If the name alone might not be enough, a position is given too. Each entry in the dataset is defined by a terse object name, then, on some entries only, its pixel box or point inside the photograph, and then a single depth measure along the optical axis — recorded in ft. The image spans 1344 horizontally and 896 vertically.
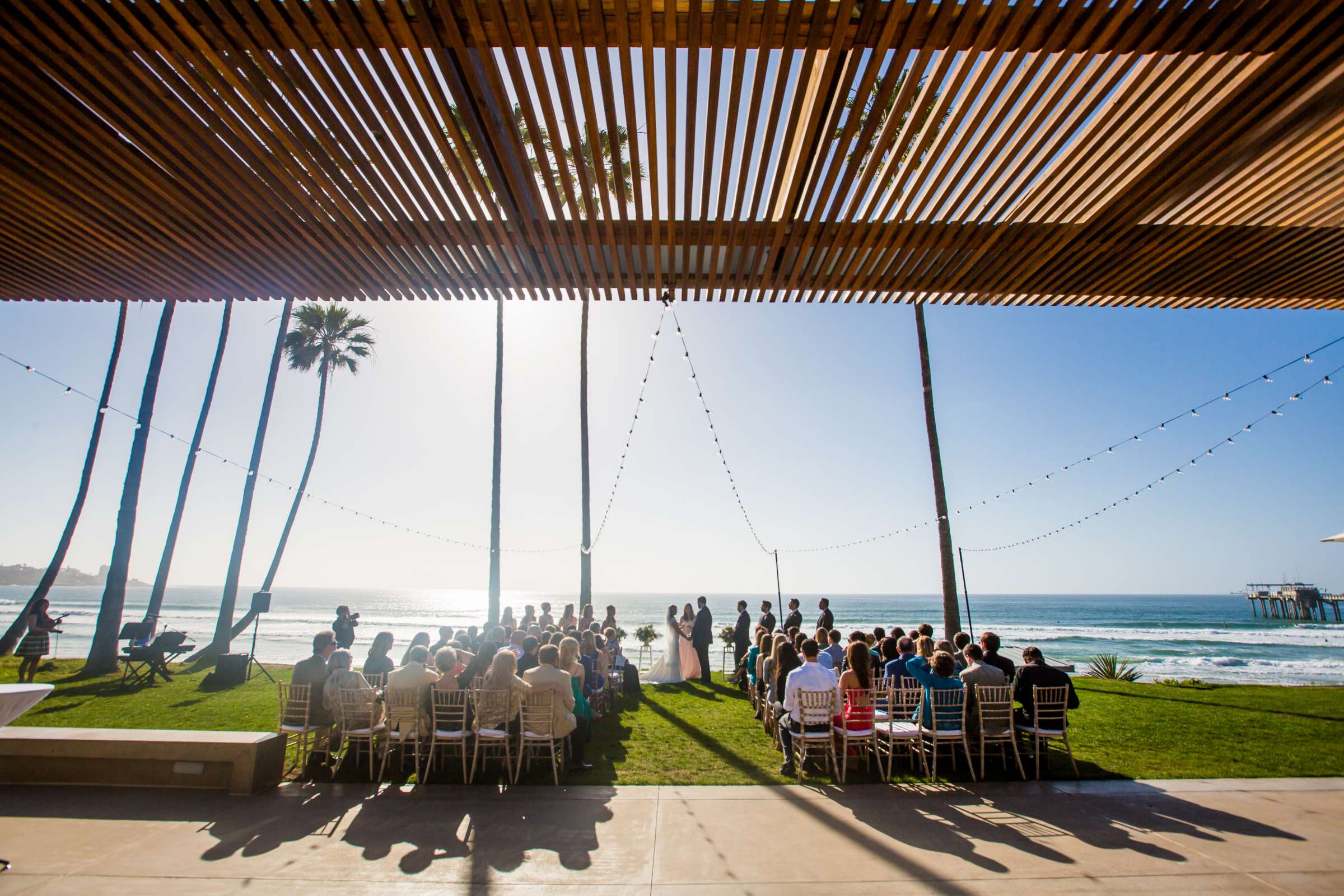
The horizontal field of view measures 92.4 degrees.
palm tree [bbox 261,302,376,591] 66.03
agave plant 43.47
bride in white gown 39.96
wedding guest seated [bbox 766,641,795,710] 22.15
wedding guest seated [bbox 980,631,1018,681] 21.20
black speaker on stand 39.06
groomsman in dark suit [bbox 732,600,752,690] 39.75
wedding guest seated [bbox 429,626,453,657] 28.87
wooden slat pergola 7.67
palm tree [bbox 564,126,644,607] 52.75
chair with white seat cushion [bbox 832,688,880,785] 18.85
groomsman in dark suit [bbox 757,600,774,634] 35.35
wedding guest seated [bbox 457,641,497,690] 20.44
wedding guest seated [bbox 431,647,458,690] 20.52
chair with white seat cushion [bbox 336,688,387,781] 19.01
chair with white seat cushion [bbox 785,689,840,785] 18.94
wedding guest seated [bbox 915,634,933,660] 23.91
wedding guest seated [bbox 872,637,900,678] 25.21
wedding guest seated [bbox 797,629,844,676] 25.16
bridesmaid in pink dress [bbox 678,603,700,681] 40.65
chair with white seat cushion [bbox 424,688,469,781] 18.75
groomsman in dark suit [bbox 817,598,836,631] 32.12
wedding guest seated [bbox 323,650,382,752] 19.13
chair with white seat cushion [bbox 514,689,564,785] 18.39
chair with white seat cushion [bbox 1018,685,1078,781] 18.98
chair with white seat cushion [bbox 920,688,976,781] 19.16
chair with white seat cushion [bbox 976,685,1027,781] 18.98
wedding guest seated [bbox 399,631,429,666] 22.75
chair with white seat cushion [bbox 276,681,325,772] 19.35
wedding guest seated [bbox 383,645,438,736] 18.93
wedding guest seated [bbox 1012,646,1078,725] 19.88
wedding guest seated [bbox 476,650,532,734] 18.95
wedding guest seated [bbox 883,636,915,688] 20.85
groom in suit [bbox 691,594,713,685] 40.45
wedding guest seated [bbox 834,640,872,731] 19.54
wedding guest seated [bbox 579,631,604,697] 26.19
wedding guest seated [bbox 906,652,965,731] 19.24
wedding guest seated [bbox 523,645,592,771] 18.85
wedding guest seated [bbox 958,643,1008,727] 19.72
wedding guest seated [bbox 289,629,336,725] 19.40
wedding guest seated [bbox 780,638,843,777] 19.31
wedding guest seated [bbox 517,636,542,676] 22.41
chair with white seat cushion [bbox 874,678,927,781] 19.04
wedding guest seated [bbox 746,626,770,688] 30.32
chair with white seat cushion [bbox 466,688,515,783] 18.48
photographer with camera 34.99
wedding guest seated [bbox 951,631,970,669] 28.81
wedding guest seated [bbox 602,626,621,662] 34.45
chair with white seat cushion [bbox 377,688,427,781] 18.74
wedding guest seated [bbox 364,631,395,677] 23.18
